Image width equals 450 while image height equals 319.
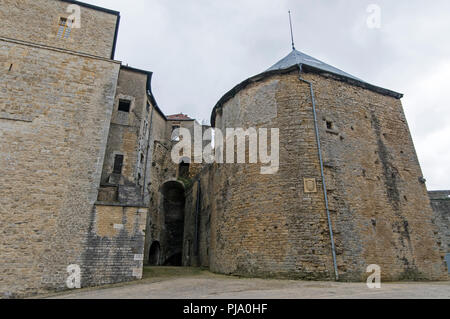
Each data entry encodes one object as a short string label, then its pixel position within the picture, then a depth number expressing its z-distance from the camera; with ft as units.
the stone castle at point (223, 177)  27.63
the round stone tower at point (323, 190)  27.61
